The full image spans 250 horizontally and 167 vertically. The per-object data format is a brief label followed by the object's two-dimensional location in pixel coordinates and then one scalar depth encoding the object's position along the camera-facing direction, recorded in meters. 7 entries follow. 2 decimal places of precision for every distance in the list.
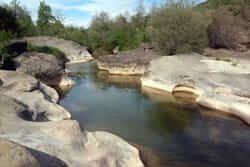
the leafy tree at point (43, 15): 51.31
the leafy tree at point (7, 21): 15.82
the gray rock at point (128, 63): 21.45
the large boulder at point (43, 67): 14.85
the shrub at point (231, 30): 22.66
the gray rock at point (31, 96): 8.36
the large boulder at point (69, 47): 32.37
